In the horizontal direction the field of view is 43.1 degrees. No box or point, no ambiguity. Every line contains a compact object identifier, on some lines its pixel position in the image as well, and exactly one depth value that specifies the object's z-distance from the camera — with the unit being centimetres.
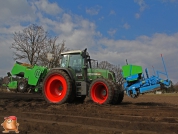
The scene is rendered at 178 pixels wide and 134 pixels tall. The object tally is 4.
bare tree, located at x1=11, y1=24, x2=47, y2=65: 4100
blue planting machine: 1044
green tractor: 972
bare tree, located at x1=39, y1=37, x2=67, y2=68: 3998
